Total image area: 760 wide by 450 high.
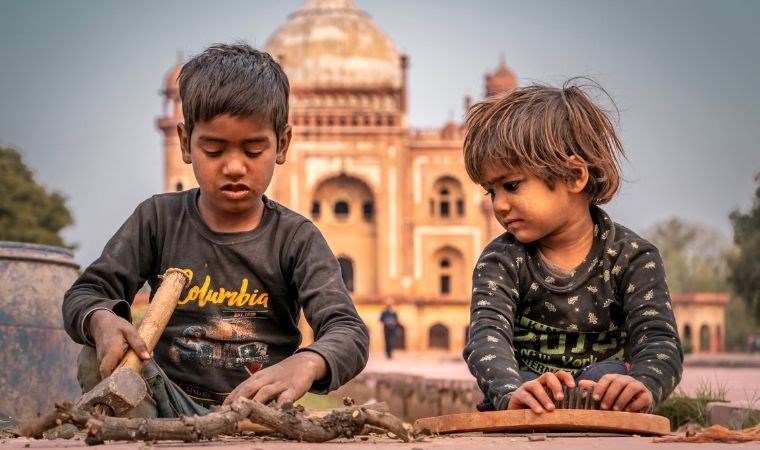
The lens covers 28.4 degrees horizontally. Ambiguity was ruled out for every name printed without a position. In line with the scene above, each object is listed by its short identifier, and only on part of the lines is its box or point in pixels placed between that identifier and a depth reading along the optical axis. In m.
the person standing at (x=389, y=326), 30.11
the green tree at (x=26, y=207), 33.81
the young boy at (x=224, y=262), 3.60
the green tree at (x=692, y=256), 66.31
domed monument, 45.38
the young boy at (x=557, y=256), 3.84
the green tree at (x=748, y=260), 27.39
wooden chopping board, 3.24
